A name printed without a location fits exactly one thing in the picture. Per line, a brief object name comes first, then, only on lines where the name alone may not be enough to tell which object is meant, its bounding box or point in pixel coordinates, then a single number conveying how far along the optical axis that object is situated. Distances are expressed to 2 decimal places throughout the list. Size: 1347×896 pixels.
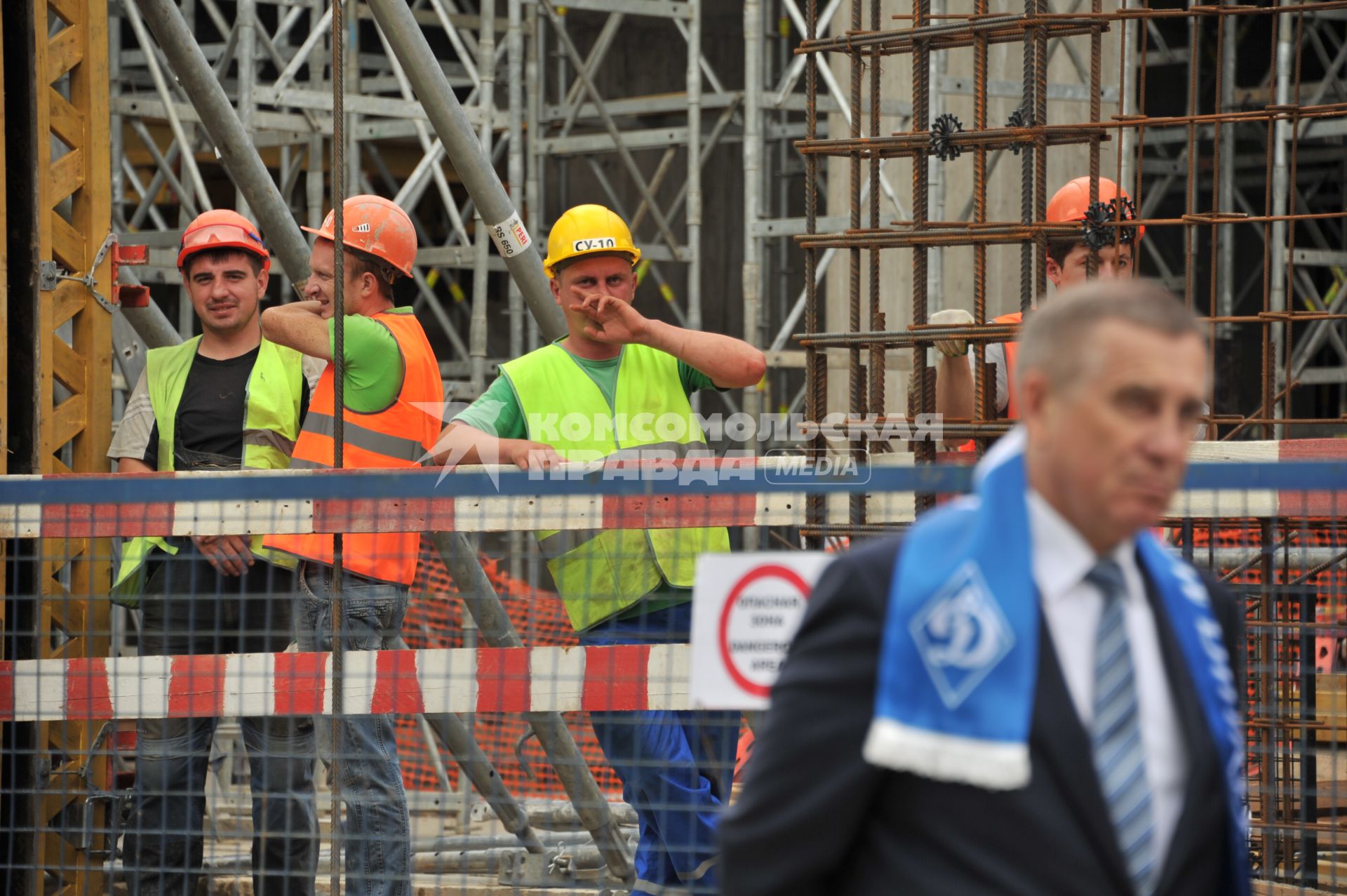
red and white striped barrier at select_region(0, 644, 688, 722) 9.61
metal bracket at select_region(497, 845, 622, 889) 12.85
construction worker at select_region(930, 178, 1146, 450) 11.10
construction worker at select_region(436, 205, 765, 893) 9.82
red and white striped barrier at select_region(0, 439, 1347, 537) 9.11
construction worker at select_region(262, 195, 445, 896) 10.50
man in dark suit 4.24
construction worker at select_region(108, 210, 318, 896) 11.23
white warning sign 7.20
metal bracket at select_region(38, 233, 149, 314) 12.49
